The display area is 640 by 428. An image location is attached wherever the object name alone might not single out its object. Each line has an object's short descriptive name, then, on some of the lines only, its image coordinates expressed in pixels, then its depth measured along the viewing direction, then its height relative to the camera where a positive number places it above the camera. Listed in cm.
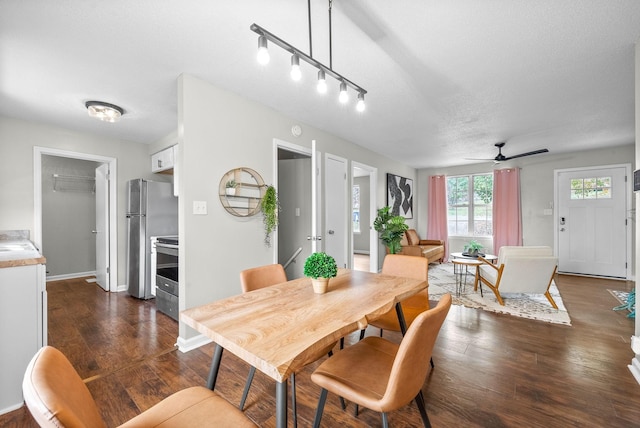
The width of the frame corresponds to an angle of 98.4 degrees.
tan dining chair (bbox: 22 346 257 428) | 57 -49
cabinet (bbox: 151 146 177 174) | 377 +78
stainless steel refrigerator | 375 -13
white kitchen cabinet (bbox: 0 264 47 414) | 161 -66
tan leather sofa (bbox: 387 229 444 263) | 541 -72
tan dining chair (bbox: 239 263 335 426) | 159 -43
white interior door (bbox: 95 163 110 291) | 415 -19
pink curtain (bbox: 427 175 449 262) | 670 +5
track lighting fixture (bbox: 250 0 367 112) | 130 +79
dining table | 89 -44
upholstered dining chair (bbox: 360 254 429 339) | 191 -48
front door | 477 -18
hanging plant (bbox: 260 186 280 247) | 292 +2
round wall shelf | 263 +22
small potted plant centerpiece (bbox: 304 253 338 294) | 150 -31
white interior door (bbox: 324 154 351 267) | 395 +6
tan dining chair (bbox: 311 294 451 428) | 98 -71
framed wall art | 581 +39
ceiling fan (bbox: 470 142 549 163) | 420 +87
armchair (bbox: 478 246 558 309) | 318 -72
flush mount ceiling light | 286 +110
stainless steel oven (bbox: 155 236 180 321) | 294 -70
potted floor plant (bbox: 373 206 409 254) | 503 -29
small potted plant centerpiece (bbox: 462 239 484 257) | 437 -63
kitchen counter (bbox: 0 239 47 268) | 161 -28
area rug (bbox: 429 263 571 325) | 308 -116
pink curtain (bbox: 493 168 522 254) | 574 +6
